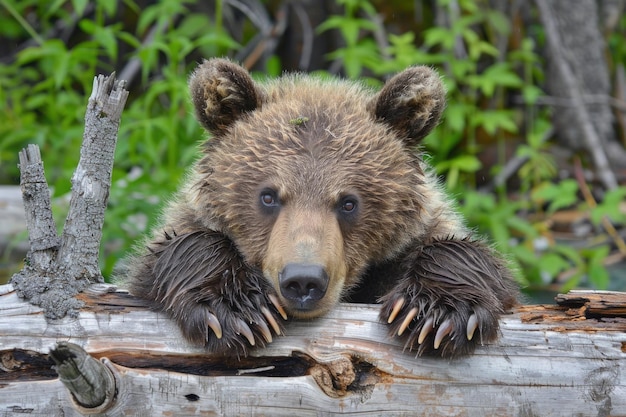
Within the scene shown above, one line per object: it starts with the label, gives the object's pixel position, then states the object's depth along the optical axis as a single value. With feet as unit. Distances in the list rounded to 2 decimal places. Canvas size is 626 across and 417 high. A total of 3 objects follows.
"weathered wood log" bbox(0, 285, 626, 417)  21.11
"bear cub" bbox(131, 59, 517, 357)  22.09
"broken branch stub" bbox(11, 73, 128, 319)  22.84
